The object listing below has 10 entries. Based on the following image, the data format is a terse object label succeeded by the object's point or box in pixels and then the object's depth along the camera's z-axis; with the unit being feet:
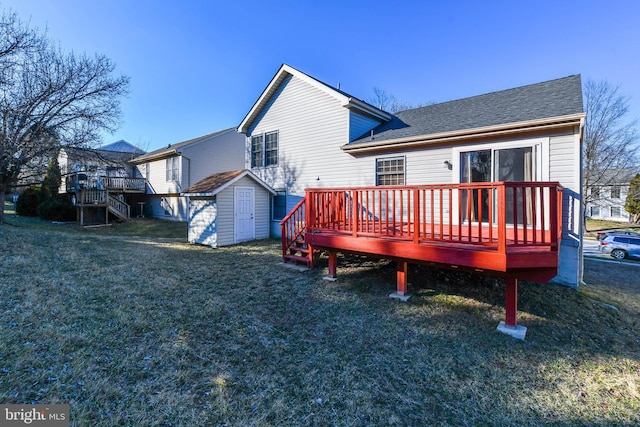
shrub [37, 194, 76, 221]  58.70
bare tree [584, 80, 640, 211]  71.10
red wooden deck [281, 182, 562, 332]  12.95
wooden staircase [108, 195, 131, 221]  57.57
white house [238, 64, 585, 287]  19.83
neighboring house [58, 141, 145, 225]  48.44
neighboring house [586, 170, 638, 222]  74.84
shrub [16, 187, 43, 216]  64.69
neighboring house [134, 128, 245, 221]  59.16
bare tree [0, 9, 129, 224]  35.96
